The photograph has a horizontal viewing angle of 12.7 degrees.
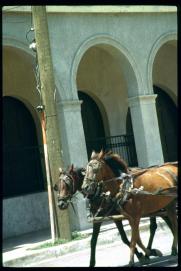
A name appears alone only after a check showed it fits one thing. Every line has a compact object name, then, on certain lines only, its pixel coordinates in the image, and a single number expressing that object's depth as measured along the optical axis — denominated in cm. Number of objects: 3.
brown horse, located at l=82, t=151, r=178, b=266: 1167
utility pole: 1612
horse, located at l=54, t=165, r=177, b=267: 1232
